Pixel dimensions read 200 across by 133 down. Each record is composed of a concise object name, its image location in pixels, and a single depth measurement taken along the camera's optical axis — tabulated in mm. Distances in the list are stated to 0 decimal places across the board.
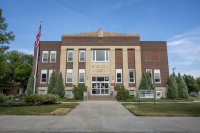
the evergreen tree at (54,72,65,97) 23297
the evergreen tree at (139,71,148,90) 23359
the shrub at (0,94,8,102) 14455
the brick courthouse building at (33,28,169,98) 25047
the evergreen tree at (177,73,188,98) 23859
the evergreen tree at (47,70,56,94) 23553
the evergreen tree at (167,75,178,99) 23547
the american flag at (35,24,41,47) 17309
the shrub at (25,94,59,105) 14094
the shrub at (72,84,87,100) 21125
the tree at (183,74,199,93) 42125
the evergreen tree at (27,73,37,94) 23834
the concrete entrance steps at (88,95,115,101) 21531
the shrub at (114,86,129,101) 20500
